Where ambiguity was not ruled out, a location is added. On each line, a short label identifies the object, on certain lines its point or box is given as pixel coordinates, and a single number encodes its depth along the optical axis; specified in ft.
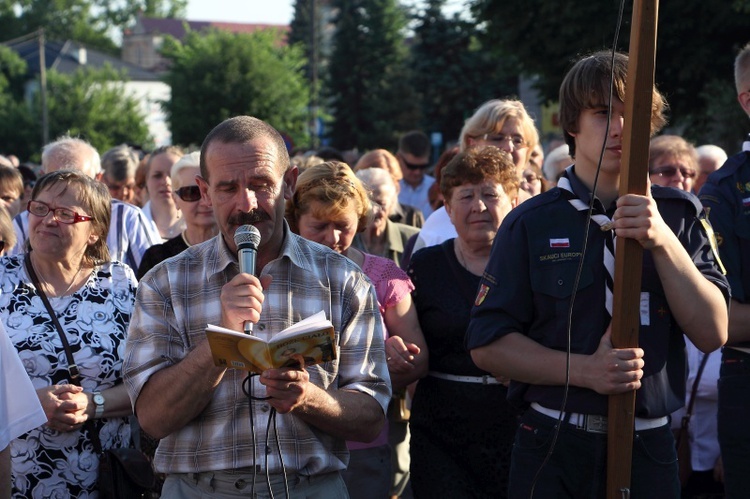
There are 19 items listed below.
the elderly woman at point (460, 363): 17.16
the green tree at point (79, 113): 237.66
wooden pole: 11.82
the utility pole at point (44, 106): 209.05
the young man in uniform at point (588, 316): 12.17
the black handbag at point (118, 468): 15.23
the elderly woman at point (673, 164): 25.00
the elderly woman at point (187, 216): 20.07
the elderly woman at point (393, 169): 30.84
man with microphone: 11.50
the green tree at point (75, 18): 327.06
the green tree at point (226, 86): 199.21
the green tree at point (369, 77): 204.64
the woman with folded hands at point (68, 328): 15.34
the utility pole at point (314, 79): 164.25
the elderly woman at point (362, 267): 17.52
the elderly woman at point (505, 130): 22.29
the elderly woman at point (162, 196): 28.84
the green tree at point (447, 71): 182.50
